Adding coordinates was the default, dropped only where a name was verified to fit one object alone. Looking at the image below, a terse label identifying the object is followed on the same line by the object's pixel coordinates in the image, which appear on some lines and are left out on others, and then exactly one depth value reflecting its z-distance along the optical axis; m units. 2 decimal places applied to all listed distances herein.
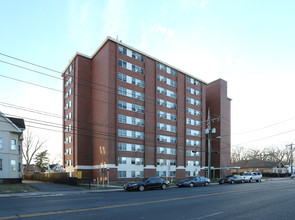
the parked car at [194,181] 29.84
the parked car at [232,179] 36.92
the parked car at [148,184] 24.08
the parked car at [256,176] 41.81
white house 32.25
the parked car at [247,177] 39.75
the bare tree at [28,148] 65.44
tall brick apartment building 42.41
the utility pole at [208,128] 36.95
